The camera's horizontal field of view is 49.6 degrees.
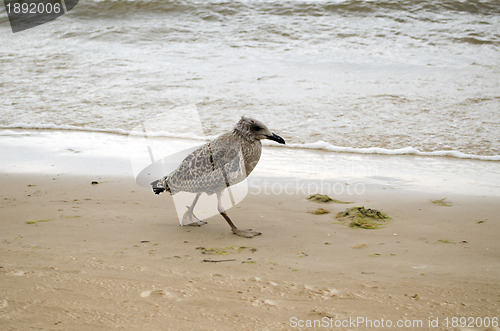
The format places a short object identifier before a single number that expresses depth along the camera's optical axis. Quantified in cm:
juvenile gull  468
